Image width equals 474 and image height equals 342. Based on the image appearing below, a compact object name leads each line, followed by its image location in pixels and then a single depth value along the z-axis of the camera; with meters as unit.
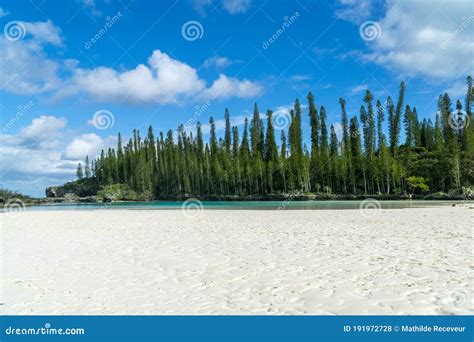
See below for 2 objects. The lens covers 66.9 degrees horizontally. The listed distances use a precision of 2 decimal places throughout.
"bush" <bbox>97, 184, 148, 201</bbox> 113.81
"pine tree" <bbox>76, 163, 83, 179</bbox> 152.00
